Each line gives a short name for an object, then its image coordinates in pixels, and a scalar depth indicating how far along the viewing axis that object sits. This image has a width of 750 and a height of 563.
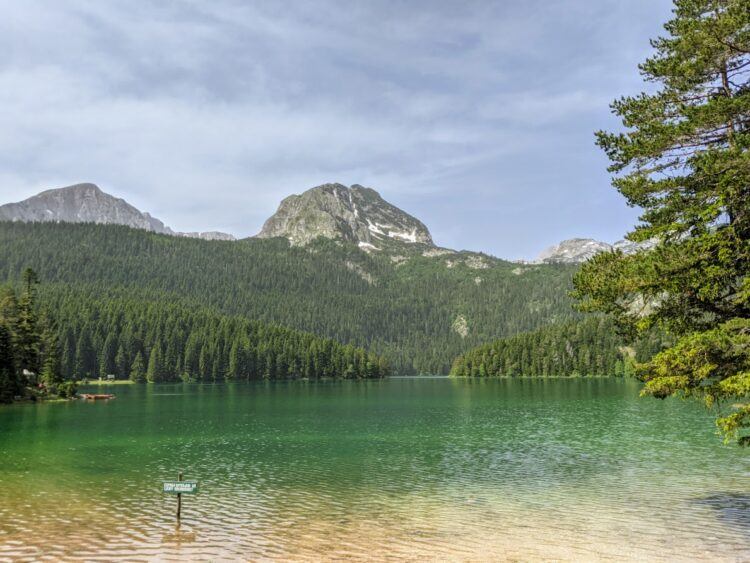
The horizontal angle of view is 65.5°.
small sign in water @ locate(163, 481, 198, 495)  24.50
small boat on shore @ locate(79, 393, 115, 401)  122.62
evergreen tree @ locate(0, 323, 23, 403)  95.62
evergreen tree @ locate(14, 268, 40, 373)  104.69
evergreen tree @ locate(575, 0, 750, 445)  19.16
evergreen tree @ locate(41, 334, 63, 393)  116.50
